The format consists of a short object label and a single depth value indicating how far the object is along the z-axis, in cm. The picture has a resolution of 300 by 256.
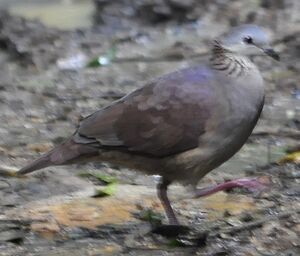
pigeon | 1129
